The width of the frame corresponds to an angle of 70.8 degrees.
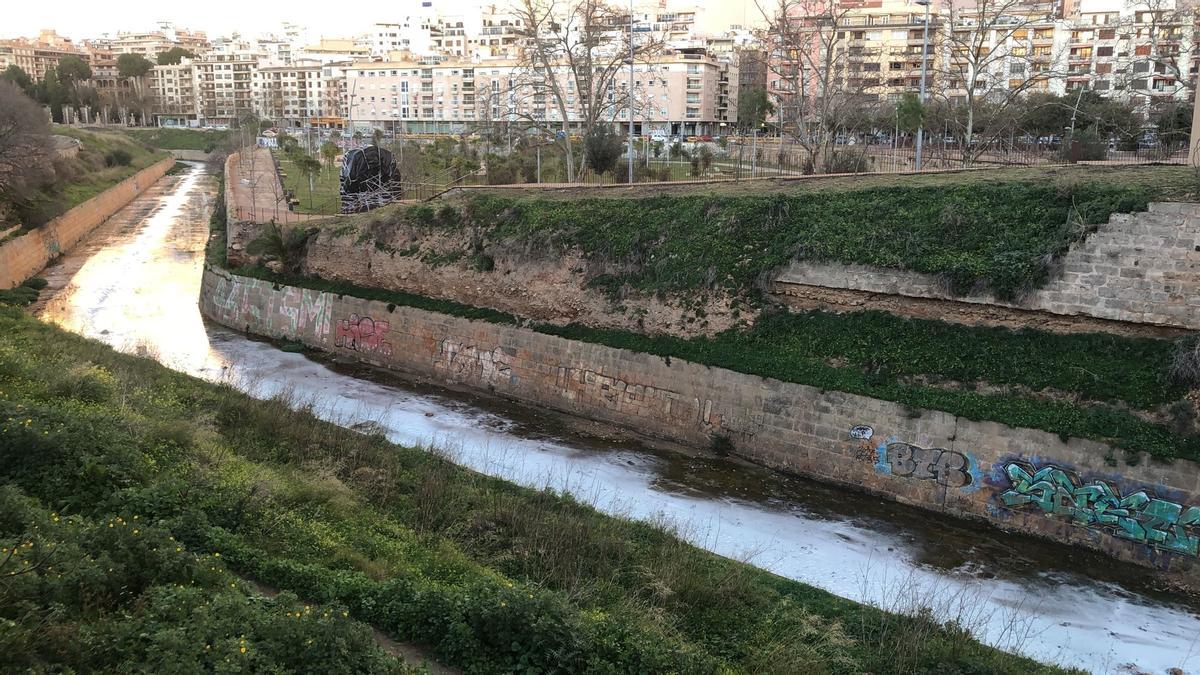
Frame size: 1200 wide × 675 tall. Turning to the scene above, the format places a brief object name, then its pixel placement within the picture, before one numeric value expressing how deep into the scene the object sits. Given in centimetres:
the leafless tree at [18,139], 3544
